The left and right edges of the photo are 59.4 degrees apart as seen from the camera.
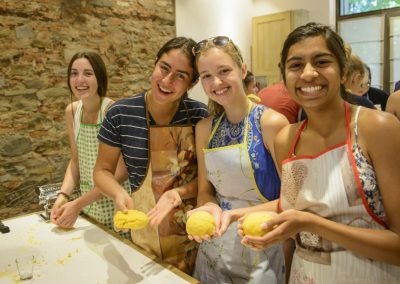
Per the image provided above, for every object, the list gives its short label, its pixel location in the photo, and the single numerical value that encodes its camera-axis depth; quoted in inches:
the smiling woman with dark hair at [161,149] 61.5
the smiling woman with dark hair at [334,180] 38.9
